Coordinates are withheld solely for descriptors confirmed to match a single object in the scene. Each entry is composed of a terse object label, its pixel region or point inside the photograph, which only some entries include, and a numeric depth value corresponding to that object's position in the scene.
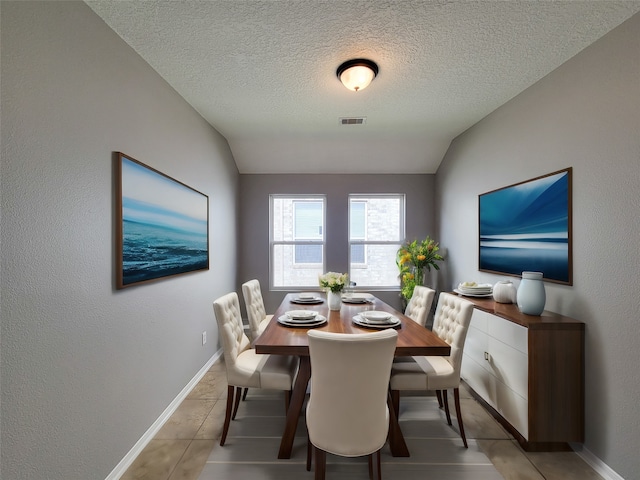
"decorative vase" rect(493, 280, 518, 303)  2.36
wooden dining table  1.57
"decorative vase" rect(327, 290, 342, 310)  2.38
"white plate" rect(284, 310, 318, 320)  2.05
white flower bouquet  2.34
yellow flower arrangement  3.90
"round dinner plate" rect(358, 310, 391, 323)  1.99
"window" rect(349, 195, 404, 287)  4.46
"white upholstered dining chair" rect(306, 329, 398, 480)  1.29
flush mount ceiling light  1.99
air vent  3.06
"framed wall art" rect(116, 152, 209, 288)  1.73
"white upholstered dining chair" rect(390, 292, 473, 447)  1.88
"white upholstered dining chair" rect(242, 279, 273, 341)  2.57
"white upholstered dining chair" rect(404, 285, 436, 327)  2.43
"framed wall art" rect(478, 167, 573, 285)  2.03
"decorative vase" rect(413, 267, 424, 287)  3.95
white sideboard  1.80
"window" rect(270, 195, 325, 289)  4.46
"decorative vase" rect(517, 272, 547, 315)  1.97
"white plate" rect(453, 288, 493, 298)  2.61
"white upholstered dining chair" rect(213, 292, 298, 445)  1.89
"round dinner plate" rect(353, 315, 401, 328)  1.92
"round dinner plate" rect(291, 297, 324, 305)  2.71
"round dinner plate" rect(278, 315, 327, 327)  1.96
